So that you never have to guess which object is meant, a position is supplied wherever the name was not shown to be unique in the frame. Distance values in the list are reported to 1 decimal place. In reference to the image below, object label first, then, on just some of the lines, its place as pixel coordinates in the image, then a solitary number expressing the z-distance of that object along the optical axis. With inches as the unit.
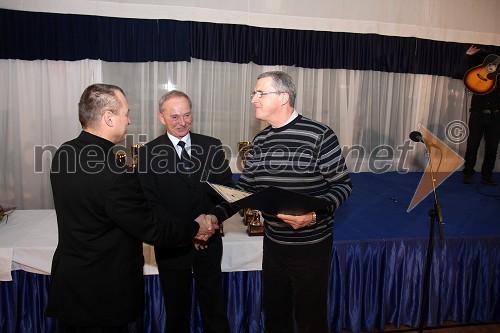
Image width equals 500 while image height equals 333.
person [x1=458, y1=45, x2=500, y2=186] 203.3
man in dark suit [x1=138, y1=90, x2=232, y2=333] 85.8
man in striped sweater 73.3
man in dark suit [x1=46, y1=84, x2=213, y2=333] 60.6
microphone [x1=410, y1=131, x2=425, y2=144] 102.0
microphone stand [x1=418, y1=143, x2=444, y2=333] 92.2
